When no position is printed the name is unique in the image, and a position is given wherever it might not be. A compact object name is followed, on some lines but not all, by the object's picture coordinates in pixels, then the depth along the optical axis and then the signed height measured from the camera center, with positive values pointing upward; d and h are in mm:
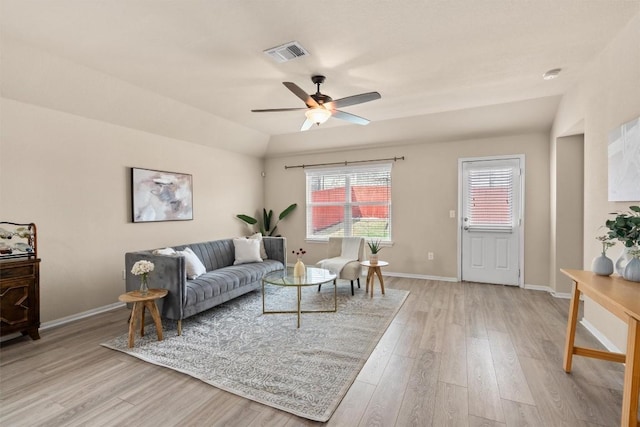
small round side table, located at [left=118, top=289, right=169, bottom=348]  2699 -901
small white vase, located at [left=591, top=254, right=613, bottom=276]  2164 -431
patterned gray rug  2047 -1249
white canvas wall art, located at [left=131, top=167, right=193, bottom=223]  4074 +217
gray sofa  2961 -810
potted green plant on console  1923 -193
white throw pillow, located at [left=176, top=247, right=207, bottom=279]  3449 -652
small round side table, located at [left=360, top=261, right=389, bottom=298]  4207 -880
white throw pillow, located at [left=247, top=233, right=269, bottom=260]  4727 -628
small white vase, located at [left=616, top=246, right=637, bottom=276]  2080 -383
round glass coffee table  3338 -830
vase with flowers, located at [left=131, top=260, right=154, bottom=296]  2799 -573
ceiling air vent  2564 +1425
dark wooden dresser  2662 -658
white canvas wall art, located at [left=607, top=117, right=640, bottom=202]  2152 +354
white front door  4719 -195
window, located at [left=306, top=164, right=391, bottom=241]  5660 +149
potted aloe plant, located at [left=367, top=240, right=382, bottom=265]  4246 -689
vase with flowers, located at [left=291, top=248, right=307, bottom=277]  3629 -753
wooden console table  1500 -607
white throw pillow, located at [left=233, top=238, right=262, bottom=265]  4462 -629
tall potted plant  6366 -229
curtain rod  5477 +933
